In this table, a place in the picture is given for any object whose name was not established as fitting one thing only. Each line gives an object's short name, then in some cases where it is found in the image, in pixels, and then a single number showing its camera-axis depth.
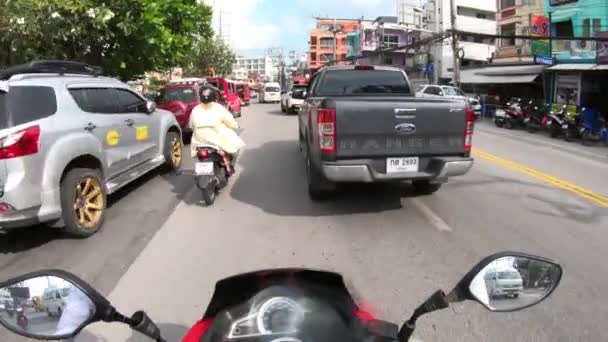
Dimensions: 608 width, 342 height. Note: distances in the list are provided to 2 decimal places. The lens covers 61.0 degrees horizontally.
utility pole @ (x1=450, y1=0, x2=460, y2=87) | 26.73
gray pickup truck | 5.73
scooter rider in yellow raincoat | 7.34
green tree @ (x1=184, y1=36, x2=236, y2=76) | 53.38
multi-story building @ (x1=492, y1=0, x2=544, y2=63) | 27.92
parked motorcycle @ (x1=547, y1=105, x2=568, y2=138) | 16.58
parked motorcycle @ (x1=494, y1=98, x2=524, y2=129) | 19.83
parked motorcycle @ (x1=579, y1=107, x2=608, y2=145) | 15.89
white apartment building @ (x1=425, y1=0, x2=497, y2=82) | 47.16
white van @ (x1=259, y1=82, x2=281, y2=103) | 42.91
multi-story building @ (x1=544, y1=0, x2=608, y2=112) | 20.67
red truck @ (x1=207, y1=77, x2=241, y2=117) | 22.44
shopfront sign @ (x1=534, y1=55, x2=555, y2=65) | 22.17
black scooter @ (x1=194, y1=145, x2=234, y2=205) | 6.94
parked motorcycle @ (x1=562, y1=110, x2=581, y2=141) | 16.23
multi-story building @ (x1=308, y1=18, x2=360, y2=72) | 95.25
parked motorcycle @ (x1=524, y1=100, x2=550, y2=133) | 18.64
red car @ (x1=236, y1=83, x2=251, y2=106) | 37.25
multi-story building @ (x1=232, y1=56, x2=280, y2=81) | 136.82
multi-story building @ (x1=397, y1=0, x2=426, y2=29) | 51.80
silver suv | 4.79
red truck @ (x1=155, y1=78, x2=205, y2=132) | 14.00
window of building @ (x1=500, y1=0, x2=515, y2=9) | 34.84
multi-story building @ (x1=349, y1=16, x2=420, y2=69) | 65.50
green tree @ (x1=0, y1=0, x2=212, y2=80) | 11.04
